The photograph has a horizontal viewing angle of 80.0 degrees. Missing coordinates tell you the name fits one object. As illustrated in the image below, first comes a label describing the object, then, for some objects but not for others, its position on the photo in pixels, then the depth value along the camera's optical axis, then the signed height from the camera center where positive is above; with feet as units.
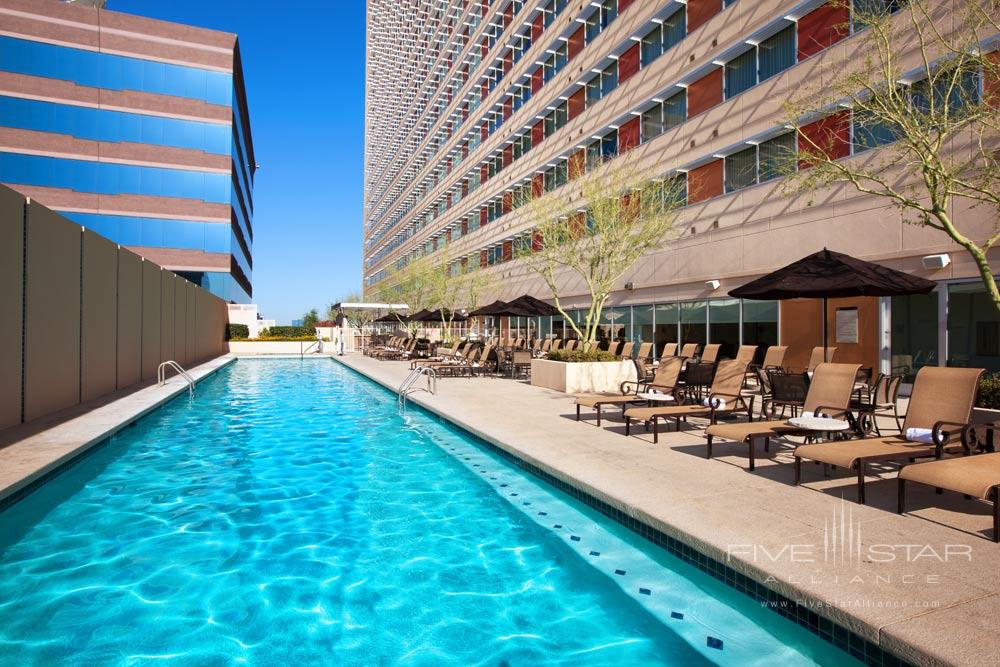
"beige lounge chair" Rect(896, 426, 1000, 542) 13.28 -3.30
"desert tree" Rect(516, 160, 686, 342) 52.13 +11.11
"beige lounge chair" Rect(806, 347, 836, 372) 43.47 -1.52
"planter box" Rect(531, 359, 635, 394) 47.29 -3.11
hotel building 45.70 +22.04
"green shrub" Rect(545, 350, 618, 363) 49.06 -1.60
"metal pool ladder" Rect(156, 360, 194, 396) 51.68 -3.90
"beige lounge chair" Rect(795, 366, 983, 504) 17.28 -2.94
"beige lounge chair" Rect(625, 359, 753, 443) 26.53 -3.22
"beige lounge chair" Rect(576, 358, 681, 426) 31.78 -2.95
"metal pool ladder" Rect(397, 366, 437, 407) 45.09 -3.77
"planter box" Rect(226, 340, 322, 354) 128.06 -2.43
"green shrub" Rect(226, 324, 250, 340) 136.22 +1.15
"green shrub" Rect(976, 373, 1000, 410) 33.47 -3.22
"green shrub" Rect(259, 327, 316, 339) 158.21 +1.14
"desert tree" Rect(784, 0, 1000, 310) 24.21 +13.75
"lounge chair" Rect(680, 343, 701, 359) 49.45 -1.10
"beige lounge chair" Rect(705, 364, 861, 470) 21.43 -2.70
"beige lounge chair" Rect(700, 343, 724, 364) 49.55 -1.31
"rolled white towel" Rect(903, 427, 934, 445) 18.72 -3.11
